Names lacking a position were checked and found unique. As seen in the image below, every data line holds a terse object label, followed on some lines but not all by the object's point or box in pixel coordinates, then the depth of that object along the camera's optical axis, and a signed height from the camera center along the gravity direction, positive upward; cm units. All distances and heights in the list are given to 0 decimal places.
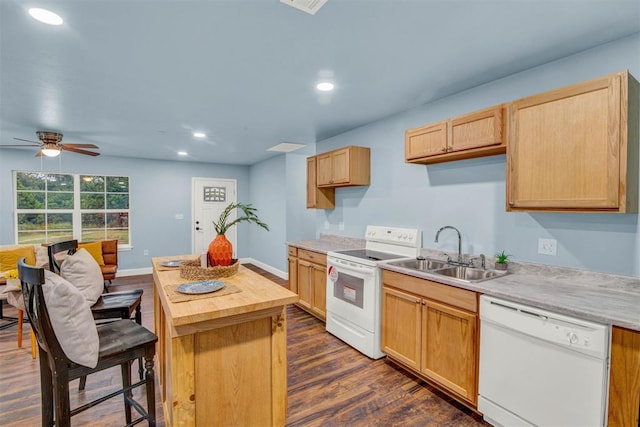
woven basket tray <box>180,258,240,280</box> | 191 -42
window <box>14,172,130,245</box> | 527 +0
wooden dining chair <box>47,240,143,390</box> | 203 -68
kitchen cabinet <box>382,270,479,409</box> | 200 -93
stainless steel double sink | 235 -52
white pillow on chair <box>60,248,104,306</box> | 196 -45
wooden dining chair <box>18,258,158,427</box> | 128 -72
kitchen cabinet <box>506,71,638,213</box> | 164 +36
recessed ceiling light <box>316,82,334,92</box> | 255 +104
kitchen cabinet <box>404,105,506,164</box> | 220 +56
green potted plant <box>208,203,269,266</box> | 206 -29
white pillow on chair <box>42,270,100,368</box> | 128 -50
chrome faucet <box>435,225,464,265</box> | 257 -32
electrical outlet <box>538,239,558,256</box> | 212 -28
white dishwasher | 146 -86
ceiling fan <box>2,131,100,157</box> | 398 +83
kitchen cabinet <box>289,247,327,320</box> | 354 -90
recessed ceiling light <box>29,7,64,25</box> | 159 +103
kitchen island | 140 -76
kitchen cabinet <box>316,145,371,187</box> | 359 +50
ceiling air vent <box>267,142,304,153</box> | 488 +103
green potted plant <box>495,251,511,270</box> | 230 -41
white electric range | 276 -76
